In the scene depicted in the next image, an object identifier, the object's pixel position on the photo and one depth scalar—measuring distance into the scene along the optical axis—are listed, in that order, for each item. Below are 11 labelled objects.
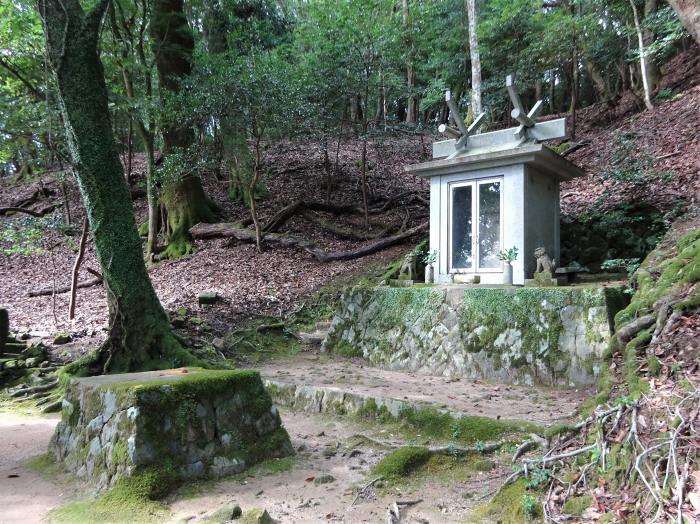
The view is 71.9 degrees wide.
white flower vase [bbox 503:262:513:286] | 7.07
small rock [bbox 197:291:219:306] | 9.70
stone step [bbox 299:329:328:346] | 8.85
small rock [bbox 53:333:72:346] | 7.99
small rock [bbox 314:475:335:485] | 3.89
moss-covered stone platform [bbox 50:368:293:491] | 3.62
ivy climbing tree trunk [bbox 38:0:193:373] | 6.44
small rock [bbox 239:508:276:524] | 3.06
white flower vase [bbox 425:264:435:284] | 8.09
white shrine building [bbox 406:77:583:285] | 7.31
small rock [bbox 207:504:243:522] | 3.16
